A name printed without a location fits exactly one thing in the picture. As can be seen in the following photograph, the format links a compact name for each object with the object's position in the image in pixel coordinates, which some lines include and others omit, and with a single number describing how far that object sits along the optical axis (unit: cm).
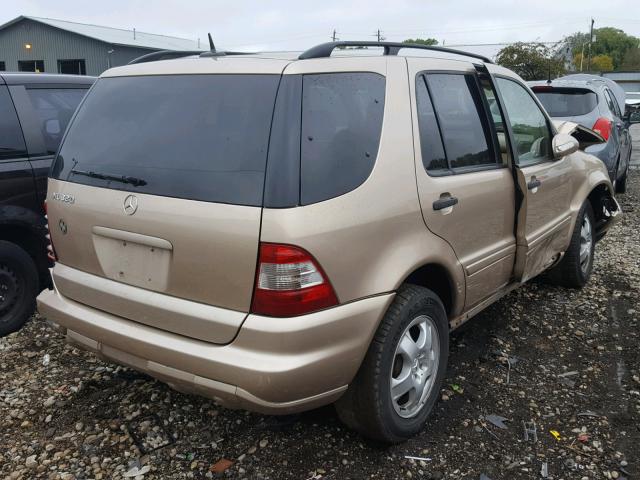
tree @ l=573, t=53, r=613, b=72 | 8821
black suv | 422
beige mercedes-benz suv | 228
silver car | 747
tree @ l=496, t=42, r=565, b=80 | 3002
